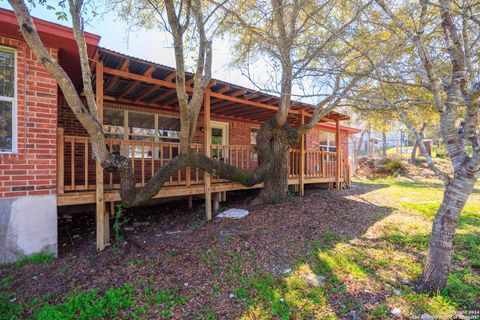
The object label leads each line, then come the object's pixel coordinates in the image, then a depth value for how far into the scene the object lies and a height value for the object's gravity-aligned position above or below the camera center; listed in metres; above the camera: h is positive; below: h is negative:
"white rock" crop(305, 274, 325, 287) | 3.40 -1.74
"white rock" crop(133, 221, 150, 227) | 6.00 -1.58
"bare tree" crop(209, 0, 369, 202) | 5.01 +2.43
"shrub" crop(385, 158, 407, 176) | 16.71 -0.47
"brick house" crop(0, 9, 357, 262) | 3.90 +0.59
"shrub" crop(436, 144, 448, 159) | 20.37 +0.63
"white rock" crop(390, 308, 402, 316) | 2.77 -1.77
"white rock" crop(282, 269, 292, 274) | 3.66 -1.71
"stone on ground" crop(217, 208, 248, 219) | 6.06 -1.37
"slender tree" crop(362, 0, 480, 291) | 2.96 +0.30
